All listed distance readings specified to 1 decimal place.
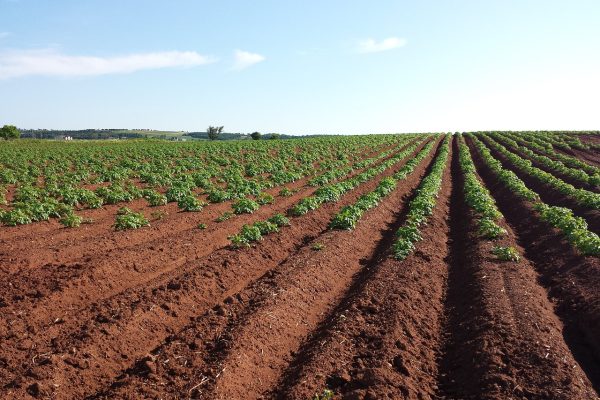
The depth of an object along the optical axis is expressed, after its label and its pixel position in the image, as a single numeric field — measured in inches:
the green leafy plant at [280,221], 556.7
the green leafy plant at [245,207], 643.5
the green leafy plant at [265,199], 726.1
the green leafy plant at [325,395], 219.5
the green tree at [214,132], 4884.4
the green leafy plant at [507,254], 439.2
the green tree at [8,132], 3607.3
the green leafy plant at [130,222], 546.2
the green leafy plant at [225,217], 592.4
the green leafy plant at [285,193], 821.0
